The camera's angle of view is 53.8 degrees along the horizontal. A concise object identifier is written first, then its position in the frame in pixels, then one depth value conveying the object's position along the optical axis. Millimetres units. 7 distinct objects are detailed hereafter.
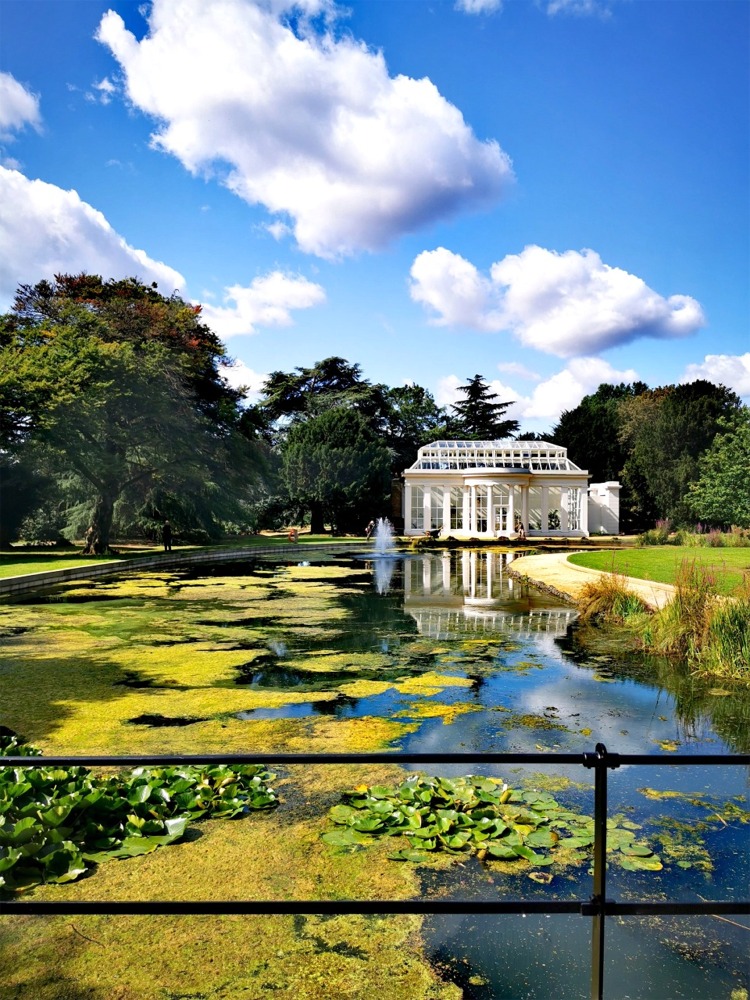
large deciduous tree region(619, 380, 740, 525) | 36125
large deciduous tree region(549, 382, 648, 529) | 46125
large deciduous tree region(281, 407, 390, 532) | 38594
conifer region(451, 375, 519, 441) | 51625
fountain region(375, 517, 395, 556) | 30750
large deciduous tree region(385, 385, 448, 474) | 49906
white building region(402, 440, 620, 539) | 39656
